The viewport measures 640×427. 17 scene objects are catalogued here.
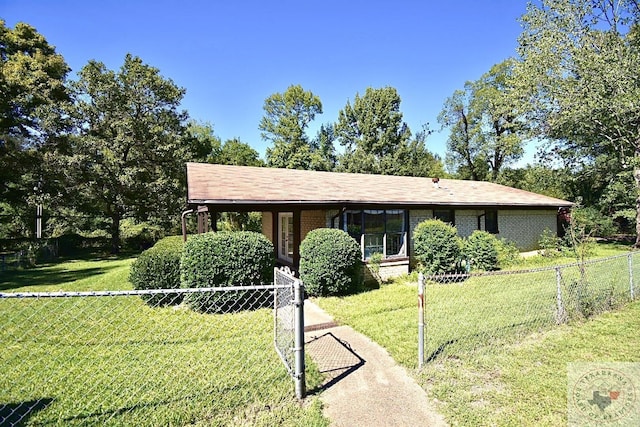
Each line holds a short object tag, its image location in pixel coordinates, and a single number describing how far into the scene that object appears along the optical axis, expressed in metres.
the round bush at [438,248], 10.08
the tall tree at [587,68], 14.82
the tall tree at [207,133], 36.04
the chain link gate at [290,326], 3.34
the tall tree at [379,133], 31.17
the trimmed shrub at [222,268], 6.73
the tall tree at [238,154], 32.56
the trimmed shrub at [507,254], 12.23
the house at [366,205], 9.41
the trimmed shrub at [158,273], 7.41
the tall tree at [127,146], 19.05
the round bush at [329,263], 7.97
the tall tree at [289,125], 32.06
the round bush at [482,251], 11.18
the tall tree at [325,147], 32.00
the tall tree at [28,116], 17.78
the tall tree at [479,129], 27.97
